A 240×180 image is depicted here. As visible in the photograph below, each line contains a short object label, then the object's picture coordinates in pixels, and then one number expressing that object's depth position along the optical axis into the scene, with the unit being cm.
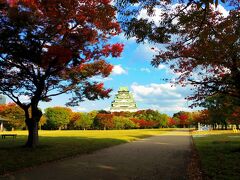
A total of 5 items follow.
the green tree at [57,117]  6120
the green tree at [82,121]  6063
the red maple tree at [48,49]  982
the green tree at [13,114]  4825
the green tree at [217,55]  724
